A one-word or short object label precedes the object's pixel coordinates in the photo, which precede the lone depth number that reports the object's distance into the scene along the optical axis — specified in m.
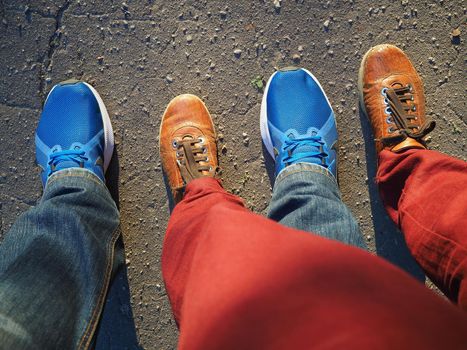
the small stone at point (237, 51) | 1.52
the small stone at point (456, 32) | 1.51
